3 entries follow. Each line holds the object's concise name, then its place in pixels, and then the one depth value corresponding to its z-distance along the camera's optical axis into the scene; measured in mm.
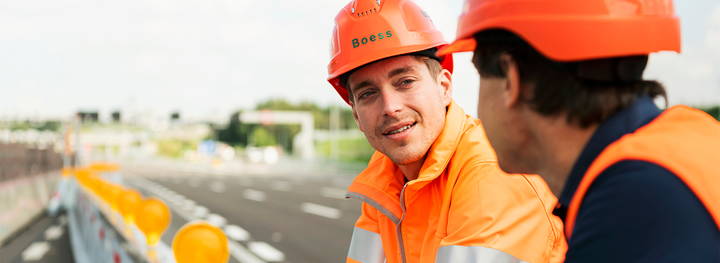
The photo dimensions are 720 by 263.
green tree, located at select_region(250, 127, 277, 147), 101125
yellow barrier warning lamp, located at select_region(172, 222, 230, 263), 2469
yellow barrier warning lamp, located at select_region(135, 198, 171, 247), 3594
